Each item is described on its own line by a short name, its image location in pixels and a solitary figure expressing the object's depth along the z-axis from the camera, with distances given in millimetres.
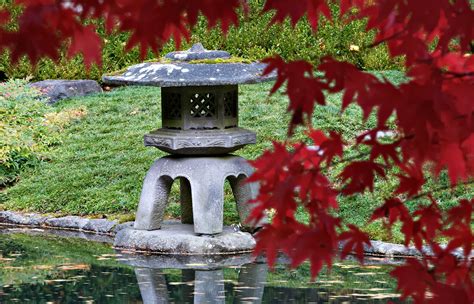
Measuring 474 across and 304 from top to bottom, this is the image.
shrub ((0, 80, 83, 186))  16263
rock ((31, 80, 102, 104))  21081
